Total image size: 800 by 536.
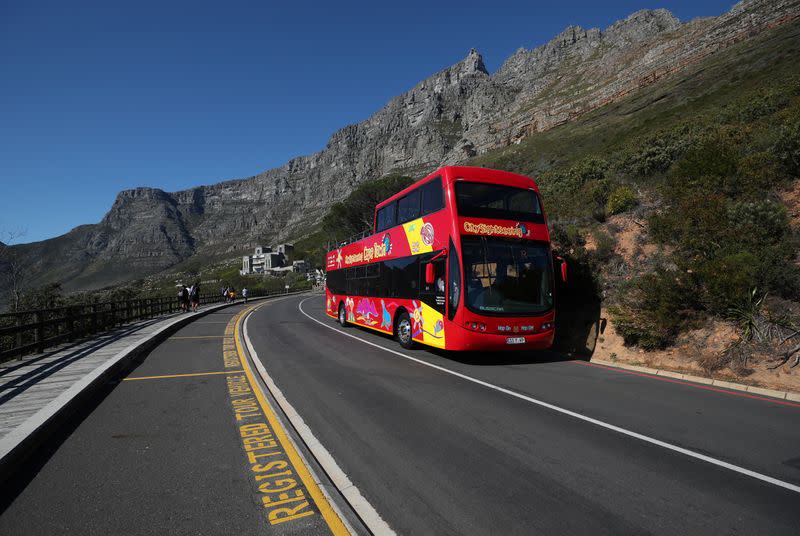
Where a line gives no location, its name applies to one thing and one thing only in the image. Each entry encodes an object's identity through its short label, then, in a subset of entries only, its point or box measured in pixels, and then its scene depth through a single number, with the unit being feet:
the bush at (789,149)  38.73
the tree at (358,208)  214.07
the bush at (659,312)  30.50
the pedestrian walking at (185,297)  80.05
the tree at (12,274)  88.48
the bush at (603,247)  42.04
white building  497.66
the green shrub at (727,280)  27.99
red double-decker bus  29.73
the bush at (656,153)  58.18
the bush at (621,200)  49.62
